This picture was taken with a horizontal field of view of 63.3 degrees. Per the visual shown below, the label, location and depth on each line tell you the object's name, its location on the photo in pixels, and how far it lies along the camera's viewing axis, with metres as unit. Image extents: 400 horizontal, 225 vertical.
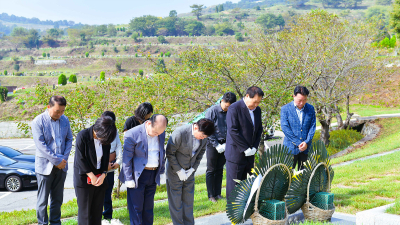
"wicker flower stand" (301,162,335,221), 4.43
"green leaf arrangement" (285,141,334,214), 4.39
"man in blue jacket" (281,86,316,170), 5.43
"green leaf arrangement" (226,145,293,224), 4.09
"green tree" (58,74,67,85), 47.63
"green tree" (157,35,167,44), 126.20
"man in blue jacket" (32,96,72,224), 4.52
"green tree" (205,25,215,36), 146.25
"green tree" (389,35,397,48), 39.12
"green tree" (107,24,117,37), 149.07
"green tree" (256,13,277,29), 121.25
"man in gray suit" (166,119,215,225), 4.22
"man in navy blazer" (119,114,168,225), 4.19
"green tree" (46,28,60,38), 149.62
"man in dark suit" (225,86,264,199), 4.89
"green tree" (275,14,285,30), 124.98
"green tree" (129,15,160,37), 153.25
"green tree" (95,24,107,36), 150.38
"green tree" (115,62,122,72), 85.90
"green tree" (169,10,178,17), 177.75
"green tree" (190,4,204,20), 189.88
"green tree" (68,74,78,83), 49.88
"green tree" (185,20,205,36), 149.15
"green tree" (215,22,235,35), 139.02
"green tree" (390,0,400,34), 28.44
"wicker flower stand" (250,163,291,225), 3.97
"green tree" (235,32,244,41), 108.24
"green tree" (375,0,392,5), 176.38
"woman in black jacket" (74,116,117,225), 3.71
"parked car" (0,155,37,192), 10.29
